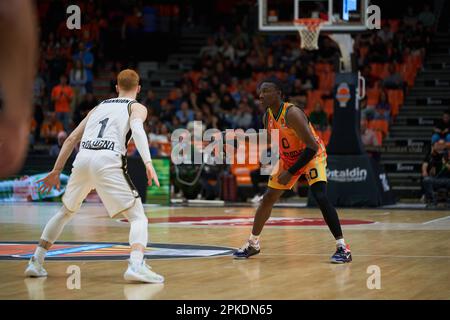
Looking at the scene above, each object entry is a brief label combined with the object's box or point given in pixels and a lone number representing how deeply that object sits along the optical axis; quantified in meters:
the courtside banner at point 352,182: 19.33
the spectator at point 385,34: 26.83
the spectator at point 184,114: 24.64
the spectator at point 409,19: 27.91
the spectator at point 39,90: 27.50
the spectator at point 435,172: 19.64
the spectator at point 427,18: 28.02
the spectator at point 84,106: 24.80
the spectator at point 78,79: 26.55
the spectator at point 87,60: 26.93
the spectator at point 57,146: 21.19
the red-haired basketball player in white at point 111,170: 7.20
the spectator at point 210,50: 28.86
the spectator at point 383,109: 24.08
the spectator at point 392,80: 25.39
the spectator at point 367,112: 23.91
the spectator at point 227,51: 28.33
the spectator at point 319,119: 22.77
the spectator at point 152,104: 26.33
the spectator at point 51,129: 25.05
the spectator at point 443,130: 20.80
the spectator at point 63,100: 25.55
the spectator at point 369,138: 22.64
